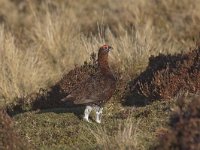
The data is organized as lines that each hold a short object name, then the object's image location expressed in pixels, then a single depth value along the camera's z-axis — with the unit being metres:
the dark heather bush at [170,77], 22.67
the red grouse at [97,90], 19.59
